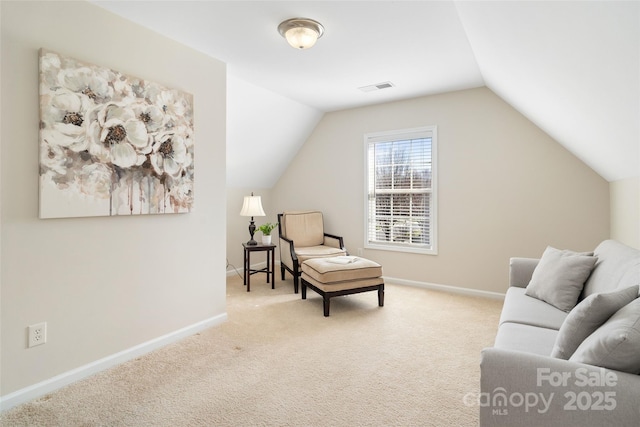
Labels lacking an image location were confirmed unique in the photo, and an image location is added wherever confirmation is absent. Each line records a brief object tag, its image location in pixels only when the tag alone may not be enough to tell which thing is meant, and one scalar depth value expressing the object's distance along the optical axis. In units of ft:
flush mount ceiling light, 7.82
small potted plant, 14.20
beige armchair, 13.65
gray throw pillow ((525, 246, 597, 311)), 7.02
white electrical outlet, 6.26
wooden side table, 13.46
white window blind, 13.97
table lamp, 14.10
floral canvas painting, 6.38
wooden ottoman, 10.80
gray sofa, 3.53
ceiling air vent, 12.25
